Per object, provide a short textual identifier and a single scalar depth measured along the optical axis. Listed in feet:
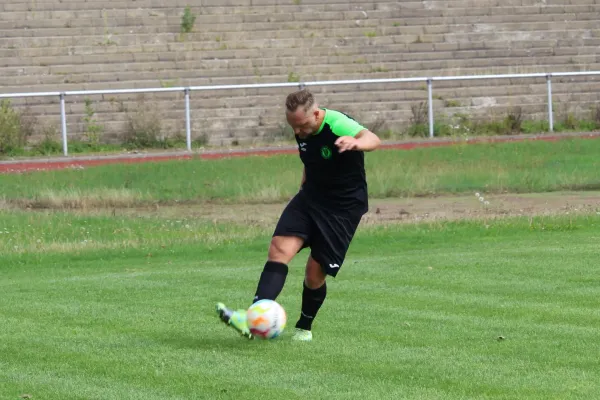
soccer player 58.65
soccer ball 56.85
